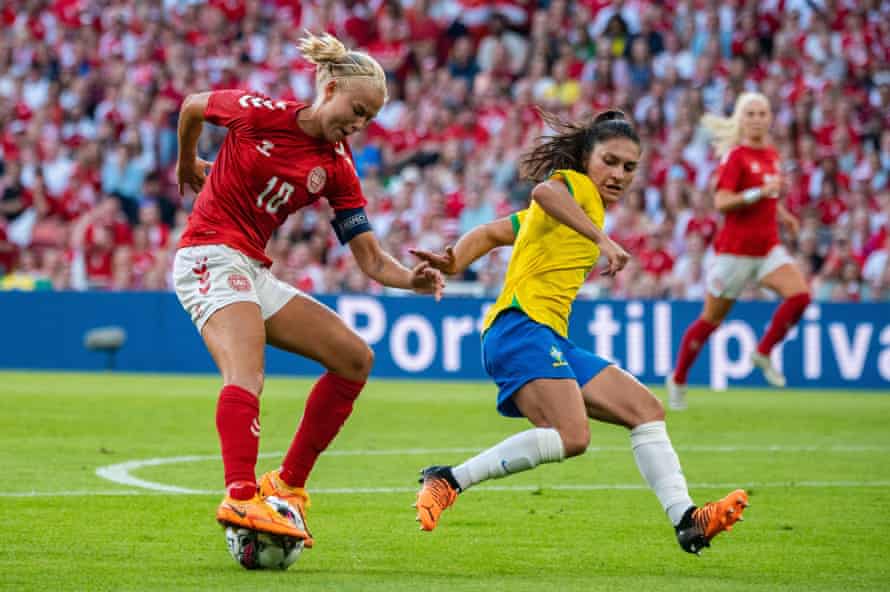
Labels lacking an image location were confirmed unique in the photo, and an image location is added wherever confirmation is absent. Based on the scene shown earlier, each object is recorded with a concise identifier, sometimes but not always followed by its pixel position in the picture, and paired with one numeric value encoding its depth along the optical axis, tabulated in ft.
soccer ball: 41.37
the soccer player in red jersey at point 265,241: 43.83
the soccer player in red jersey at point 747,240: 95.76
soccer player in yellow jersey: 44.55
